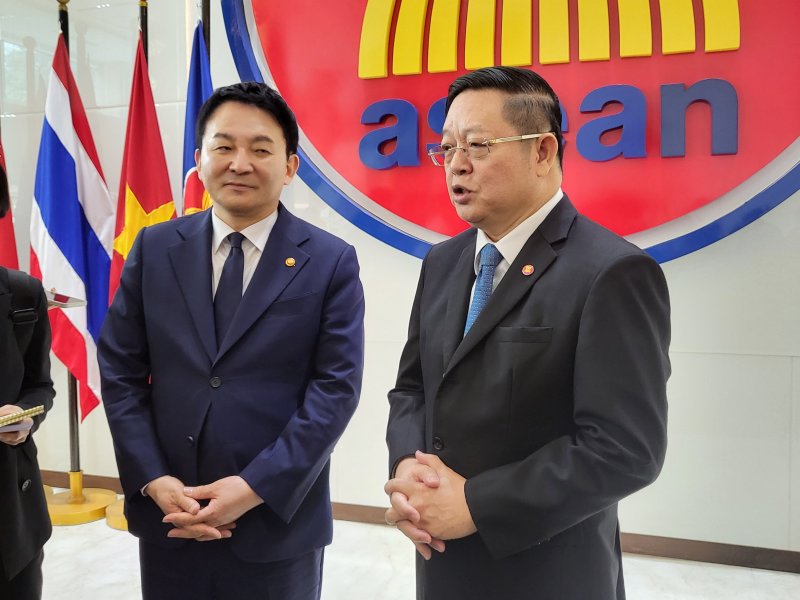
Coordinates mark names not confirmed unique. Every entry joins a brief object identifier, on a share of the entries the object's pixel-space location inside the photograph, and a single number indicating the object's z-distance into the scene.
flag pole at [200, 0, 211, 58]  3.16
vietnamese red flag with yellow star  3.16
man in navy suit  1.47
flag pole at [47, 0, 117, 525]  3.25
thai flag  3.20
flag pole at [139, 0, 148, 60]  3.18
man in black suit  1.07
